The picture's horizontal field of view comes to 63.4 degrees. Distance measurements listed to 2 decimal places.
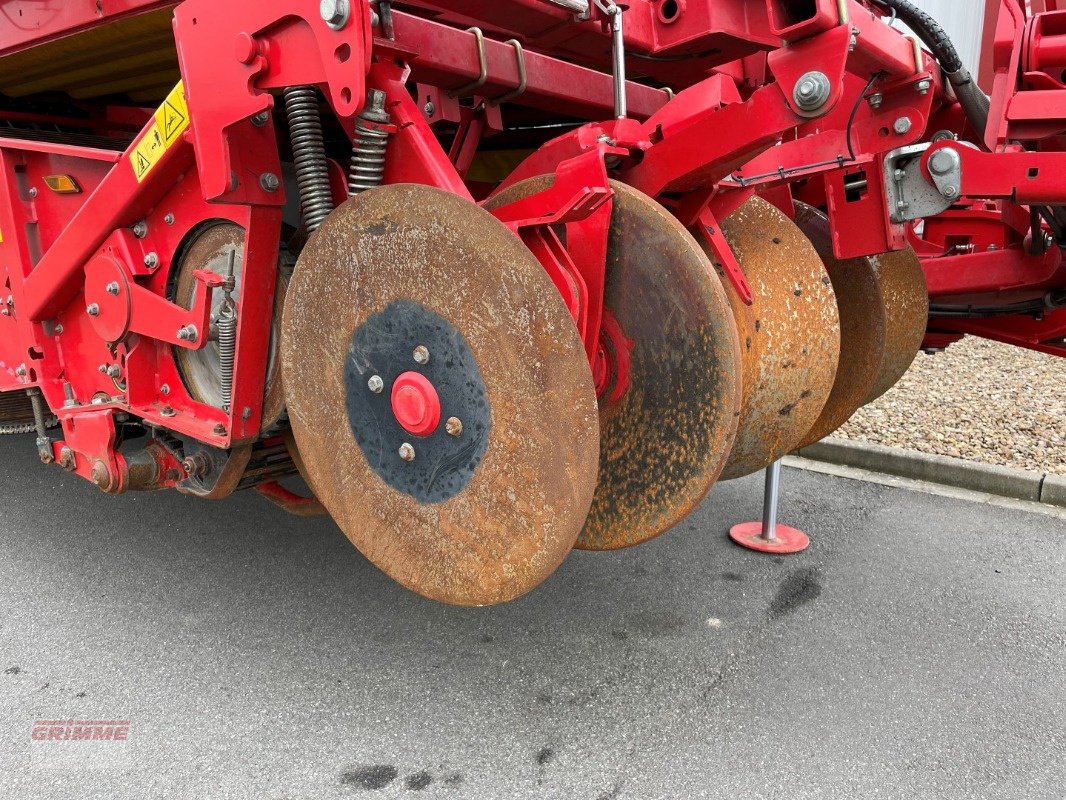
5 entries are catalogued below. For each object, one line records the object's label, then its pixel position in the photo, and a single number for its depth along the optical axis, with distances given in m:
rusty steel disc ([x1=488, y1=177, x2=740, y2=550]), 1.77
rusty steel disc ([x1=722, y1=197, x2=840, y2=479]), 2.23
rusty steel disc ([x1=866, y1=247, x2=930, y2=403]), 2.91
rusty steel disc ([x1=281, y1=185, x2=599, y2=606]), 1.57
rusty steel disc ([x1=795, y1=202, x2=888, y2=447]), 2.74
